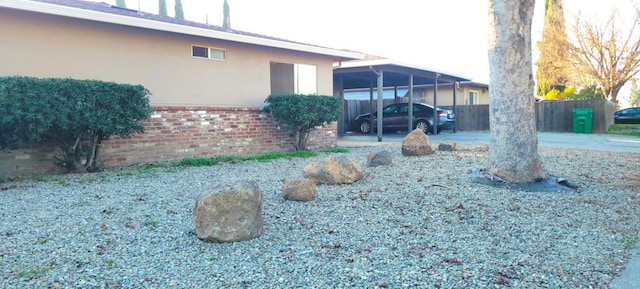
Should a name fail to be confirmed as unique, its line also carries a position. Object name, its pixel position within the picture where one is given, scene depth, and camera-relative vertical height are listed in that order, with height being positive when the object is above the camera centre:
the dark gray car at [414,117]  17.95 +0.46
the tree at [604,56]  22.33 +3.76
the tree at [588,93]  24.69 +1.86
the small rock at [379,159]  7.85 -0.57
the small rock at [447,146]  10.36 -0.47
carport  13.96 +2.11
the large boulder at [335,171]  6.00 -0.60
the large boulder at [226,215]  3.46 -0.70
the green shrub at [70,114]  5.95 +0.34
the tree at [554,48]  23.66 +4.41
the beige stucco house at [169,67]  7.06 +1.37
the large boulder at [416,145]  9.27 -0.39
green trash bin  18.53 +0.23
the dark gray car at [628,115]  25.67 +0.51
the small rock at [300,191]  4.89 -0.71
